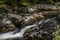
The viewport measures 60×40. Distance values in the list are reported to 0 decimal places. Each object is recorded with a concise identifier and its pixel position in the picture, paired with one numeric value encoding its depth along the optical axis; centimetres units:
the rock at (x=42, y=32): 805
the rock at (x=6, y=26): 996
